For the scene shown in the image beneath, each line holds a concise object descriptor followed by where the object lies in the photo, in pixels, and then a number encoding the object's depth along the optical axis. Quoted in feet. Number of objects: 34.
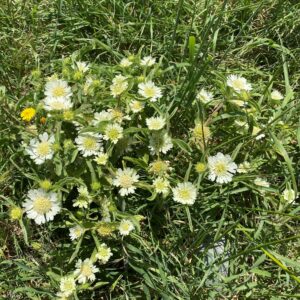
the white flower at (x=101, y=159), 1.50
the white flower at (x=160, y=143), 1.56
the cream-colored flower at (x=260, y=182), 1.67
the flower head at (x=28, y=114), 1.60
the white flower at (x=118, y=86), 1.54
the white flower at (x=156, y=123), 1.53
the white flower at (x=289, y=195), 1.66
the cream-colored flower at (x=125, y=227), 1.49
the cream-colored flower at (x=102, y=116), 1.53
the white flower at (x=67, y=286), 1.47
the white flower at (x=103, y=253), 1.50
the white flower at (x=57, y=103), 1.49
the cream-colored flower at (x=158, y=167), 1.54
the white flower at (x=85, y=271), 1.50
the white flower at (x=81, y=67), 1.65
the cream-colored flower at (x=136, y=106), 1.55
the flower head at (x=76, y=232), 1.50
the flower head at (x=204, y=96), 1.70
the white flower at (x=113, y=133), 1.50
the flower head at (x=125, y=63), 1.68
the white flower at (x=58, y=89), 1.53
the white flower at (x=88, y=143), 1.49
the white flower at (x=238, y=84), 1.65
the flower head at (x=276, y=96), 1.75
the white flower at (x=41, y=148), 1.48
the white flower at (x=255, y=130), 1.68
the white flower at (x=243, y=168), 1.64
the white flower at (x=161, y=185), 1.51
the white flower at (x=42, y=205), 1.47
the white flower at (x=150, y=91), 1.57
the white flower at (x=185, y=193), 1.52
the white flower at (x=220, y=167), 1.53
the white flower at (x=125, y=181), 1.52
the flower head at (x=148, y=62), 1.66
